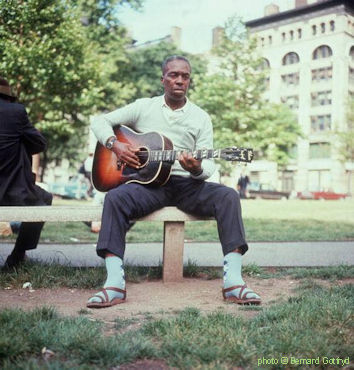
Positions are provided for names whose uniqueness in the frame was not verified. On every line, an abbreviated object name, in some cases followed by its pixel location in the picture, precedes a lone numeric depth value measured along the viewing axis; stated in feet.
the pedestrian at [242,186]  113.80
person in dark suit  14.57
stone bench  13.38
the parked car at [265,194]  122.42
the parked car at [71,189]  89.48
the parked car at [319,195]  138.50
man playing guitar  12.42
